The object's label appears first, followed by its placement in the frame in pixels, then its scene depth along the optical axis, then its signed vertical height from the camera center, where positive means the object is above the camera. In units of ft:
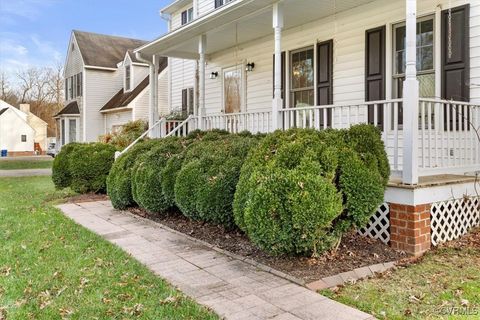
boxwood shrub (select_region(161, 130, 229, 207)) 22.41 -0.97
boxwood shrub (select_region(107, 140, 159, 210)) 26.48 -1.72
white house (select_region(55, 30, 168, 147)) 71.87 +11.76
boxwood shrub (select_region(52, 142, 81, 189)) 35.60 -1.77
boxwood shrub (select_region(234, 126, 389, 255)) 13.87 -1.33
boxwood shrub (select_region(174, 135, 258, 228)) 18.99 -1.41
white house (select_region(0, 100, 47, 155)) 137.90 +6.13
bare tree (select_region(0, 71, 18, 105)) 176.65 +25.71
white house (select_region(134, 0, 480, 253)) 17.08 +5.00
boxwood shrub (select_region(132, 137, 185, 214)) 23.57 -1.49
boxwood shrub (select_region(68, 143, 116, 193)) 34.42 -1.40
